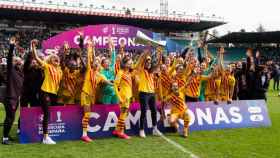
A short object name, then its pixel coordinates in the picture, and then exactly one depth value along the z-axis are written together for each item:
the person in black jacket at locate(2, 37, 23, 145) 8.30
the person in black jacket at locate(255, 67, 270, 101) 11.34
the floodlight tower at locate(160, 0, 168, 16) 40.87
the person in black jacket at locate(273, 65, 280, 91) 24.11
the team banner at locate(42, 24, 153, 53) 15.72
